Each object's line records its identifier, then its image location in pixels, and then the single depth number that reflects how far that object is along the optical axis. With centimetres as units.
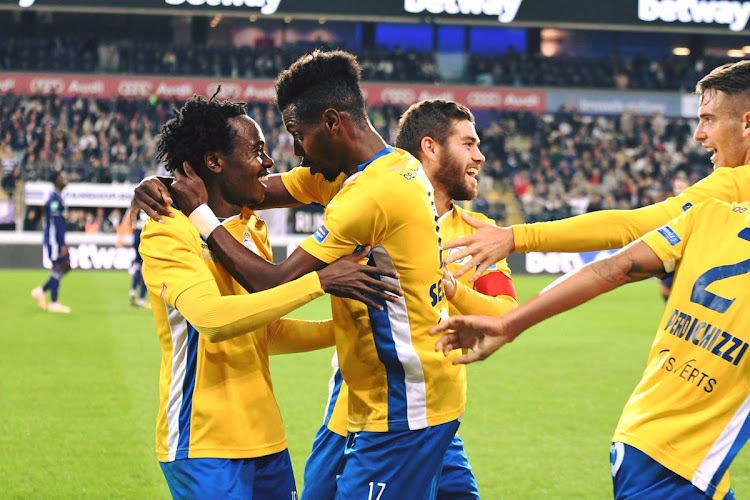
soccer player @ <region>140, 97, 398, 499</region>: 304
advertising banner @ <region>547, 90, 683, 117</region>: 3653
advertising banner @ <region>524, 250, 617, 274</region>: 2397
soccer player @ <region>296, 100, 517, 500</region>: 392
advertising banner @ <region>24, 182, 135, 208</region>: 2484
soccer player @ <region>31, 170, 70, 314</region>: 1523
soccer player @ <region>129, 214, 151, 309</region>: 1626
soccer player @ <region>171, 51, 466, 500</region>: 306
